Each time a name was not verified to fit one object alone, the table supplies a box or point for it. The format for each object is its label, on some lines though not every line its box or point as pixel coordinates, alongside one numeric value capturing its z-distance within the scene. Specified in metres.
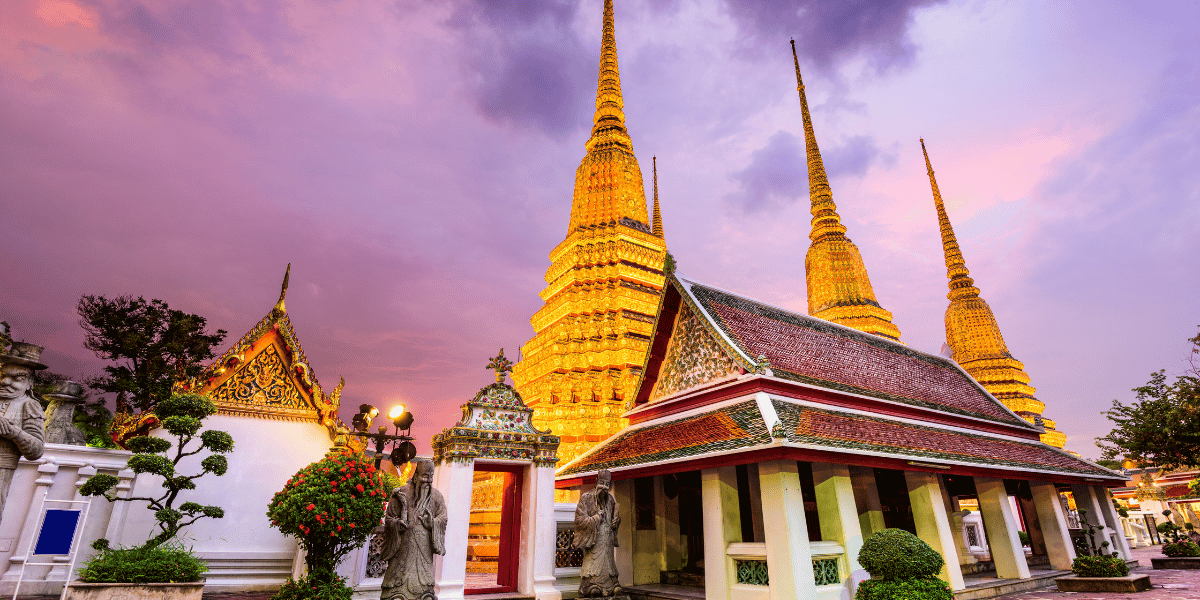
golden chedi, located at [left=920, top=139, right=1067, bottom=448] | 32.91
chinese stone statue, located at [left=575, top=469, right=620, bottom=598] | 9.49
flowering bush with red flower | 7.41
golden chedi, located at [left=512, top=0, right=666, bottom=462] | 20.02
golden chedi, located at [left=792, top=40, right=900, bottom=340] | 30.61
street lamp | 9.43
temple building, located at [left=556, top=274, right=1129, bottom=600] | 8.77
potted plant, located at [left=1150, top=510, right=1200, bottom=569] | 15.66
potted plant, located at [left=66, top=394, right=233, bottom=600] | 7.09
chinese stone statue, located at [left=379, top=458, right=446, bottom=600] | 8.05
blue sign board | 8.20
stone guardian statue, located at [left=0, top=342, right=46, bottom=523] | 8.16
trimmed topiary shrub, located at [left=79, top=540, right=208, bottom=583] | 7.12
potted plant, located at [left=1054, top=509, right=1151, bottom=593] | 11.27
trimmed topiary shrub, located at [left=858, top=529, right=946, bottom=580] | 7.65
